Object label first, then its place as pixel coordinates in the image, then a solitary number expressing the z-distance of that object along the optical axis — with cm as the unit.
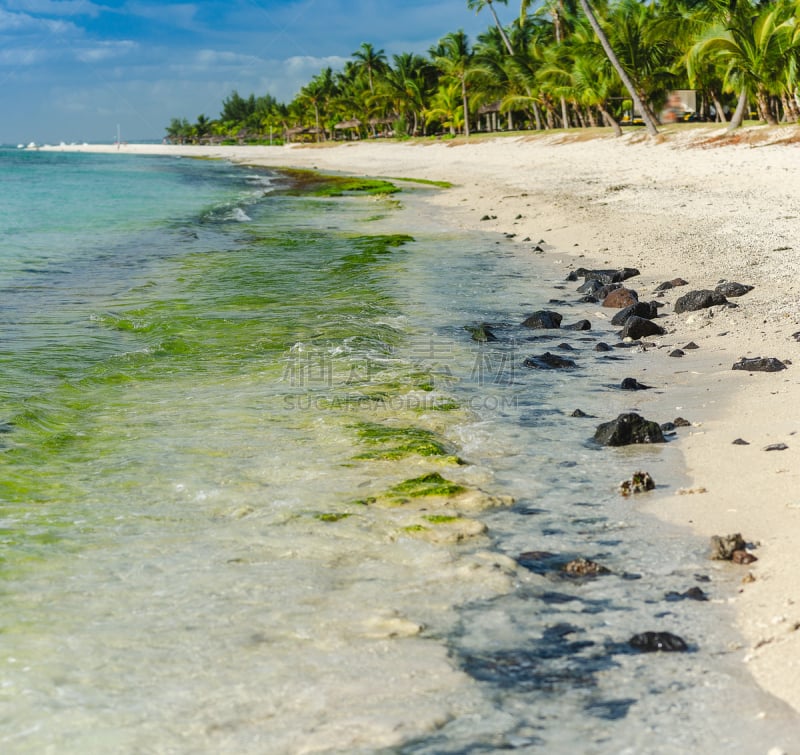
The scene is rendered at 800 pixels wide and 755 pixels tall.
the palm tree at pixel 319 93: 10994
